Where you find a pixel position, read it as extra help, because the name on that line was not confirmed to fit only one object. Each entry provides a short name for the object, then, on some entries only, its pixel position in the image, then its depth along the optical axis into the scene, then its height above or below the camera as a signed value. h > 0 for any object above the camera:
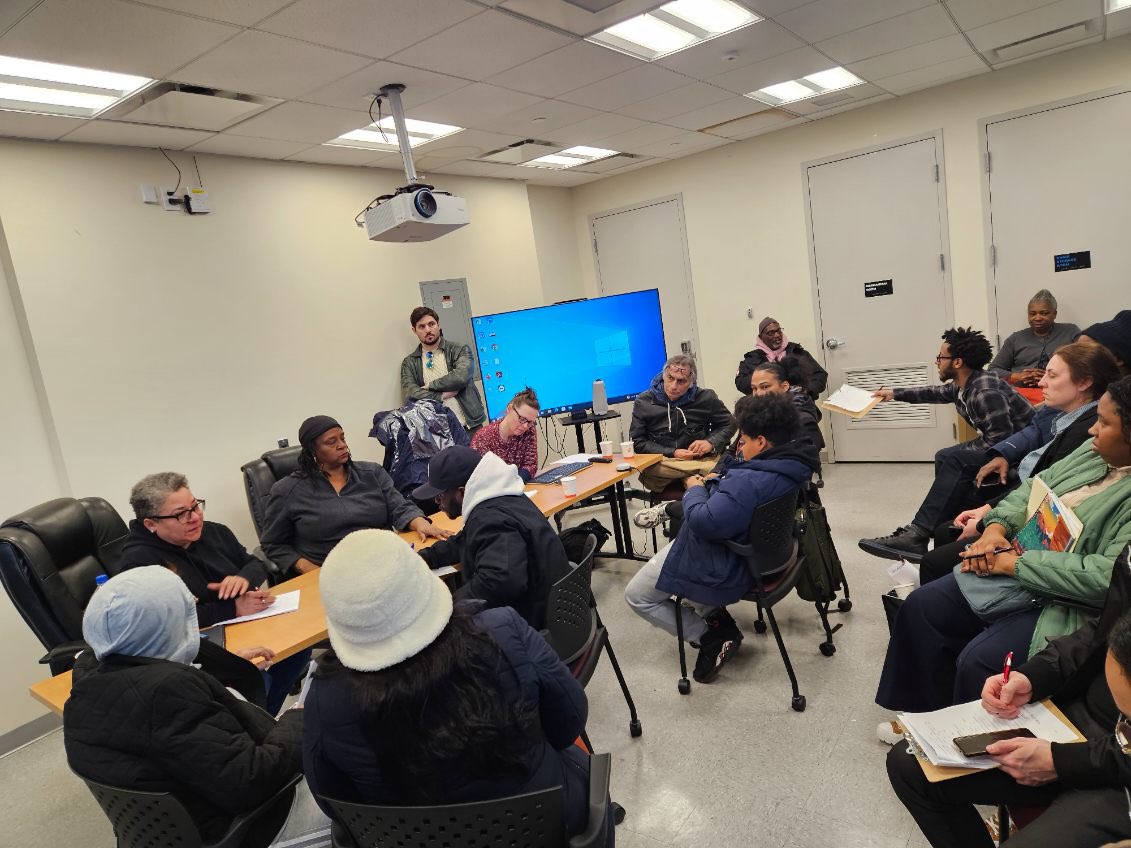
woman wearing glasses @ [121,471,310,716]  2.42 -0.61
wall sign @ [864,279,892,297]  5.80 -0.13
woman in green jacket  1.68 -0.89
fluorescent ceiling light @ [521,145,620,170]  5.79 +1.35
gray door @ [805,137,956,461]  5.57 -0.10
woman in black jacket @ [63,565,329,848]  1.45 -0.71
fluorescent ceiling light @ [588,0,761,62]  3.20 +1.31
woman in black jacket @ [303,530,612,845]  1.13 -0.60
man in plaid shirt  3.27 -0.79
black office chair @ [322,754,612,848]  1.15 -0.81
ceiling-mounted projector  3.60 +0.65
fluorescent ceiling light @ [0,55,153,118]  2.81 +1.29
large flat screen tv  4.77 -0.21
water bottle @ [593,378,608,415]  4.72 -0.56
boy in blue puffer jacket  2.49 -0.73
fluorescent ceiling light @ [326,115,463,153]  4.24 +1.31
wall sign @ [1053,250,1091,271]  4.96 -0.12
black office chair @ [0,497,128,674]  2.32 -0.60
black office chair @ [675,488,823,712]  2.52 -0.98
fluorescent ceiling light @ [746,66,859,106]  4.66 +1.34
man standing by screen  4.99 -0.21
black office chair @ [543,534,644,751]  2.04 -0.92
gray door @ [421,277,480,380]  5.46 +0.23
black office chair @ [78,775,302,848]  1.43 -0.91
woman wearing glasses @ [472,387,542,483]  3.71 -0.58
